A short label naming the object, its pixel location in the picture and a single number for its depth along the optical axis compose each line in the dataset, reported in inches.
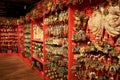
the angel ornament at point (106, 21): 82.2
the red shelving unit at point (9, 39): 367.9
